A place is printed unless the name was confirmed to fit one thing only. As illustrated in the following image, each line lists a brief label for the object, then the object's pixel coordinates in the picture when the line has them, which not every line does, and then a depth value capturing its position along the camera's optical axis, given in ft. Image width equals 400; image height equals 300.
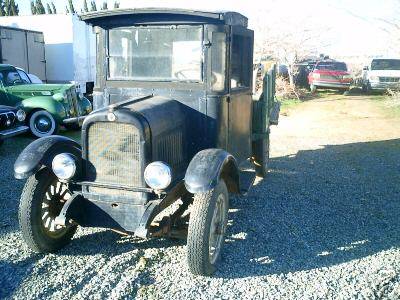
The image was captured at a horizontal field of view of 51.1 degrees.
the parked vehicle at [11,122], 27.22
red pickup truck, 63.46
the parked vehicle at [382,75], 61.46
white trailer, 50.11
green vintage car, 32.71
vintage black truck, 11.43
